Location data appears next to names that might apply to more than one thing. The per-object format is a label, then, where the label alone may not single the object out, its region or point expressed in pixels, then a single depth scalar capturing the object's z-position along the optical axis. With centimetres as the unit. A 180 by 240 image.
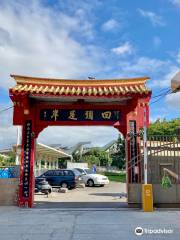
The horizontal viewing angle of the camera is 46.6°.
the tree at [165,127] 2874
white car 1575
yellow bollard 653
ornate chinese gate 718
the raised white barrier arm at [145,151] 668
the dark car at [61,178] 1436
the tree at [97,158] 3966
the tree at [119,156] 3036
